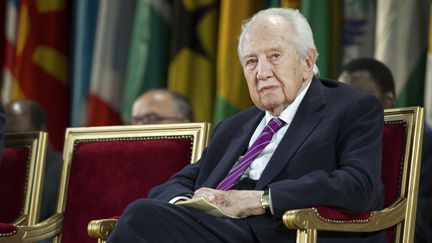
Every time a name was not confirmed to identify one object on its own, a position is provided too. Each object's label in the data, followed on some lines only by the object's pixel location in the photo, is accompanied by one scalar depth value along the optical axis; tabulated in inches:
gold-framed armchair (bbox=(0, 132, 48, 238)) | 305.4
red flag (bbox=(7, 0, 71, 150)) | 455.8
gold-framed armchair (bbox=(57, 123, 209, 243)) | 289.9
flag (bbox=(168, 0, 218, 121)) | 419.8
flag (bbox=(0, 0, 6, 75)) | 474.9
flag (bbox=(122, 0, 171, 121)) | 424.8
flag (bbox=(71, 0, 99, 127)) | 444.5
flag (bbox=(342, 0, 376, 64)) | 375.2
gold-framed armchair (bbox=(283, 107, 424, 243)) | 236.1
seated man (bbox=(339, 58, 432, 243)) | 327.9
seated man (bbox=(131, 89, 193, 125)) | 370.6
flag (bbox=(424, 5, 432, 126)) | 343.0
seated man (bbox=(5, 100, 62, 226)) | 396.2
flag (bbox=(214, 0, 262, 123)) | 402.3
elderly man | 226.7
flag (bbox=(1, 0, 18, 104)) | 462.9
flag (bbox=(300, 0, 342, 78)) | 379.9
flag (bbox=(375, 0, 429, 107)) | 359.6
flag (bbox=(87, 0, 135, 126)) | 432.5
